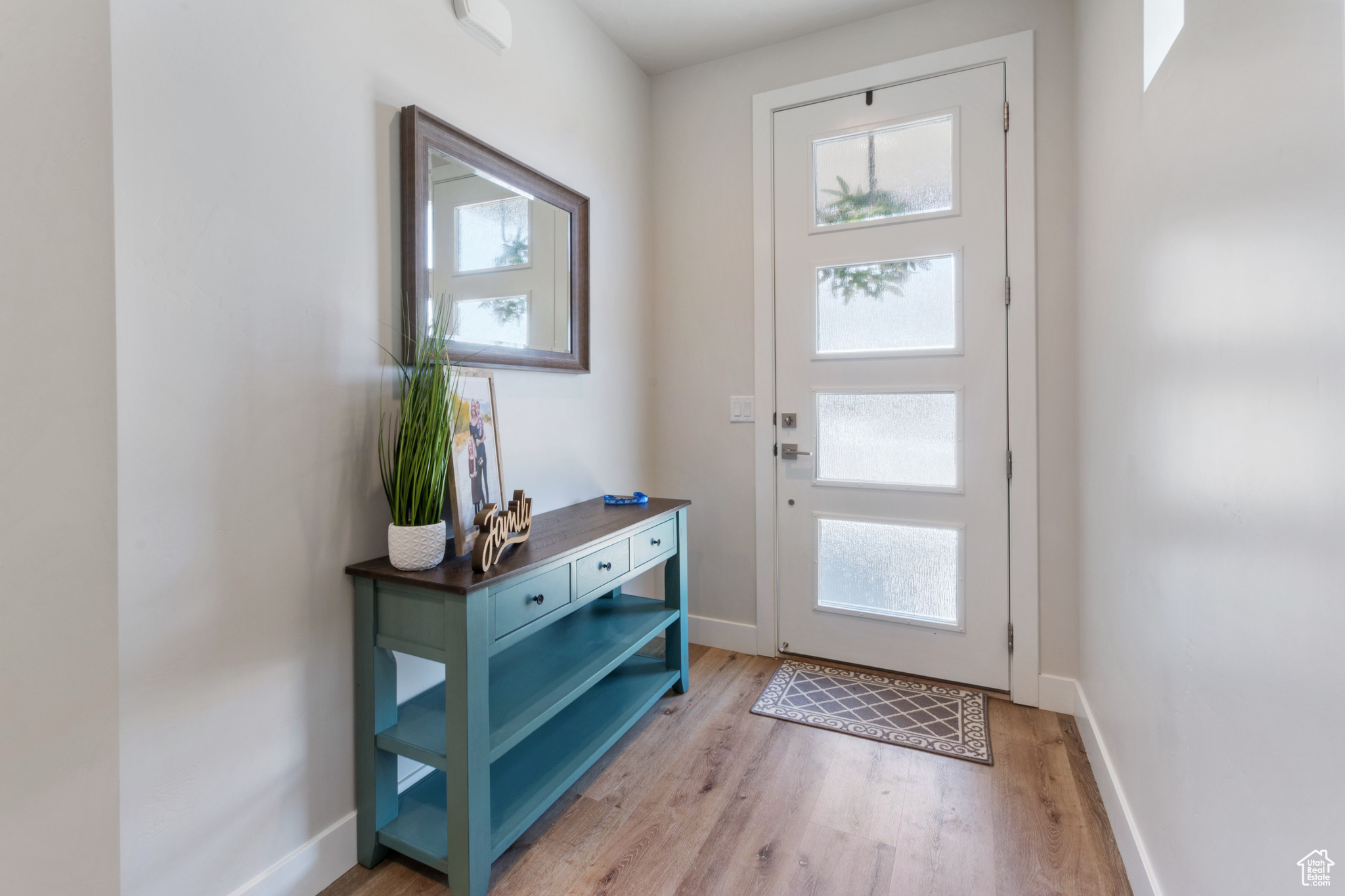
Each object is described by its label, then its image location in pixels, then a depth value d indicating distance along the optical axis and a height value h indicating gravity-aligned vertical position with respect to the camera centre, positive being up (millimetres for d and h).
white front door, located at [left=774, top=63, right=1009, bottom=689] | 2256 +250
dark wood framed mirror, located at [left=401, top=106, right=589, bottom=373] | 1588 +583
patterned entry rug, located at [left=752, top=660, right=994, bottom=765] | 1990 -928
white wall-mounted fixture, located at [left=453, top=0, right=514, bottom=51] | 1746 +1238
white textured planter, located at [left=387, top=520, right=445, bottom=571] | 1401 -222
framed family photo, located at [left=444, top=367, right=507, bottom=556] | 1559 -28
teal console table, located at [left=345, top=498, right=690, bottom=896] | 1322 -630
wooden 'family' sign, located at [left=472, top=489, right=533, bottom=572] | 1409 -201
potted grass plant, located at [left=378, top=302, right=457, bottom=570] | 1409 -43
